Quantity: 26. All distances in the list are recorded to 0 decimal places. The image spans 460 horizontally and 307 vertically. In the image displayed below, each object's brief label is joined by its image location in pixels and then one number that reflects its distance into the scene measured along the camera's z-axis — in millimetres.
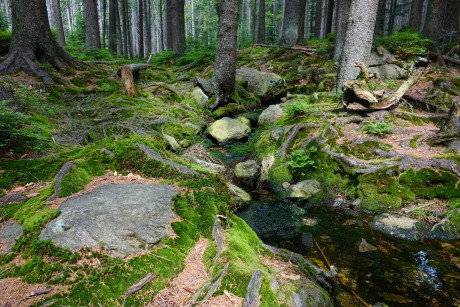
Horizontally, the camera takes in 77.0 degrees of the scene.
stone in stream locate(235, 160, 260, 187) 6617
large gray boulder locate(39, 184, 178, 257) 2703
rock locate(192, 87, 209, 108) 11308
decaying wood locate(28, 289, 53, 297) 2186
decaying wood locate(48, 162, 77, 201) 3426
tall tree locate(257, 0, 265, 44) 24422
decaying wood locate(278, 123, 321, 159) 7025
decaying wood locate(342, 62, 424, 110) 7113
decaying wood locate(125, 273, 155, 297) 2386
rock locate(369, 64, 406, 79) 10328
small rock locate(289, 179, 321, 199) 5906
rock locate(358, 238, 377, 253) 4316
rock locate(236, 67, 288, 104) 12344
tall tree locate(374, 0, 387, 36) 13844
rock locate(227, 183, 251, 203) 5433
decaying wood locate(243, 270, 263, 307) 2473
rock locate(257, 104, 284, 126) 9586
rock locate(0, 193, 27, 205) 3449
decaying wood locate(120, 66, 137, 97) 9875
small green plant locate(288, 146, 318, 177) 6355
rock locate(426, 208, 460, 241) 4484
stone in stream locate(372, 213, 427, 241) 4594
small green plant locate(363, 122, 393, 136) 6566
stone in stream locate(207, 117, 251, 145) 8992
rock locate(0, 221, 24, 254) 2682
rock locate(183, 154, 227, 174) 6423
